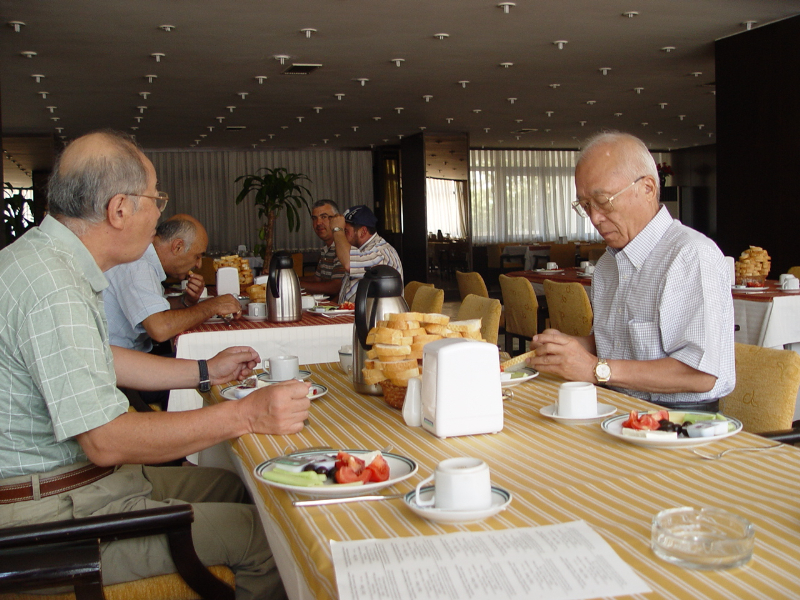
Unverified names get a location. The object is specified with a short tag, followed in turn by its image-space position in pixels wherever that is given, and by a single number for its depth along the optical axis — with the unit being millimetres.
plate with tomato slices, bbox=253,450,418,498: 1119
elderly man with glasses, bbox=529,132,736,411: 1825
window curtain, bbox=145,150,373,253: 15844
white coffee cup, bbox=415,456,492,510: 1005
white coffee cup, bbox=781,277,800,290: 4363
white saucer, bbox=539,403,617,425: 1539
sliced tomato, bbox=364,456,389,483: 1172
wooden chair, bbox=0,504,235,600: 1187
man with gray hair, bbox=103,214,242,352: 3025
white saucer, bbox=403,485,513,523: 982
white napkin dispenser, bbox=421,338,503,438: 1416
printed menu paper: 801
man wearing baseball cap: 4793
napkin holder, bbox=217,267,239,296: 4770
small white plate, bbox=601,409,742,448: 1314
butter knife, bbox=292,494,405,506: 1106
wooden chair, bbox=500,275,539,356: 5269
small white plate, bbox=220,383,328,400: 1900
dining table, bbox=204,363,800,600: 856
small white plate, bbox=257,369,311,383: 2101
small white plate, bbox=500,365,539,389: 1921
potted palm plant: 8734
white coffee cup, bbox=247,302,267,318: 3816
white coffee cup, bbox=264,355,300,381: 2039
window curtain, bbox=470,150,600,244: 16875
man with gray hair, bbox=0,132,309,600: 1342
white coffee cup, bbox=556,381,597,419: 1539
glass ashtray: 835
